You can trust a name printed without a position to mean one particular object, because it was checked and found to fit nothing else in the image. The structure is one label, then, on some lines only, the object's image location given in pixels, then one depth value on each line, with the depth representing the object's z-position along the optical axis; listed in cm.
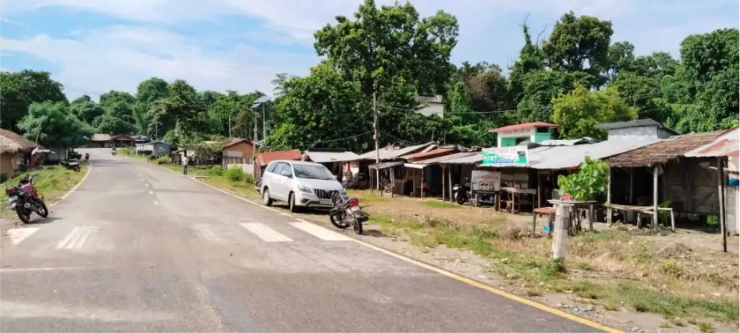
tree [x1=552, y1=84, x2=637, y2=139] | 4522
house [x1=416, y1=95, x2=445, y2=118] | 5480
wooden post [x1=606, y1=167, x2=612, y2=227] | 1770
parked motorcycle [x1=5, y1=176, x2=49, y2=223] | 1382
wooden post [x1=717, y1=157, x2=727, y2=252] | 1129
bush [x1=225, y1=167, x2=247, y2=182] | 4057
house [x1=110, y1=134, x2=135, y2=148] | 10912
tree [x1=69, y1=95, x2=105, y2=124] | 11031
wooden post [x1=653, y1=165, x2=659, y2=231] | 1650
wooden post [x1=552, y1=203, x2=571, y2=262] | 884
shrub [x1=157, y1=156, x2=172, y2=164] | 6988
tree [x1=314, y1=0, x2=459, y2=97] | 5159
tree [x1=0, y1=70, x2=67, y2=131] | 7006
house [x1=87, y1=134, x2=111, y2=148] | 10767
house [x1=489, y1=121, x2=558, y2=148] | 4522
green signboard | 2270
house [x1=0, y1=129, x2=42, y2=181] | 4256
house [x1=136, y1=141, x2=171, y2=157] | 8269
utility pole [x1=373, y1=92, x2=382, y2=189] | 3484
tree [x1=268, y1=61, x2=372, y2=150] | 4472
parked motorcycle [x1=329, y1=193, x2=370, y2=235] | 1337
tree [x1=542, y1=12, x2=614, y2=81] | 6109
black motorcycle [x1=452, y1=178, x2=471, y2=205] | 2714
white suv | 1775
